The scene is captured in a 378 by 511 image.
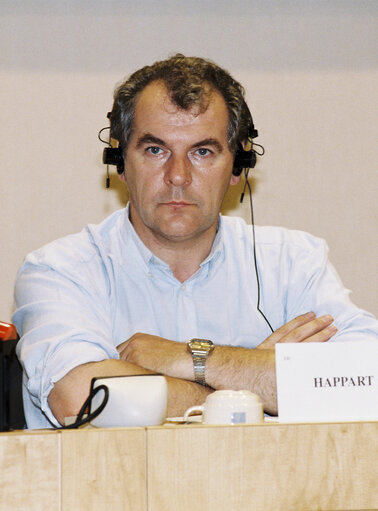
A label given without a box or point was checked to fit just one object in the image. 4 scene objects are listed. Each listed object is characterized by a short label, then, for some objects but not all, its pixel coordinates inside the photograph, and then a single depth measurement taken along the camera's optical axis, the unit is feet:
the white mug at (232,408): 11.91
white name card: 11.28
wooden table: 9.27
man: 13.41
